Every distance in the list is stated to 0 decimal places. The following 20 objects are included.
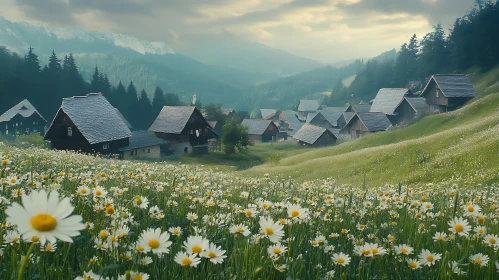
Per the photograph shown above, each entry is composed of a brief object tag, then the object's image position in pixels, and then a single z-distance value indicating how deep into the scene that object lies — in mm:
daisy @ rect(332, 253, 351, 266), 3436
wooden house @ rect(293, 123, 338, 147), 79375
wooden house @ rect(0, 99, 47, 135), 81438
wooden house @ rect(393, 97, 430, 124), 70250
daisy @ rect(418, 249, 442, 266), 3490
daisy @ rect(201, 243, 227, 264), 2725
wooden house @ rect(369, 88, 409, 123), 83812
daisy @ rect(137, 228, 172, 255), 2664
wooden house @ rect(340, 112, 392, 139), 72438
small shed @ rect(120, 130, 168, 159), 63650
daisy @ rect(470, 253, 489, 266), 3586
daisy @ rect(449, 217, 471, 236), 4031
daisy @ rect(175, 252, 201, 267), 2586
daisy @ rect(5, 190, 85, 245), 1594
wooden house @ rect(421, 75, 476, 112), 65500
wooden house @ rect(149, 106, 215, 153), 75875
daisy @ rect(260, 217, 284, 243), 3184
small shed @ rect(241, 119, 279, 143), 106812
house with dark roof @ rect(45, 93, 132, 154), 56594
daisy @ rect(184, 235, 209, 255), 2673
